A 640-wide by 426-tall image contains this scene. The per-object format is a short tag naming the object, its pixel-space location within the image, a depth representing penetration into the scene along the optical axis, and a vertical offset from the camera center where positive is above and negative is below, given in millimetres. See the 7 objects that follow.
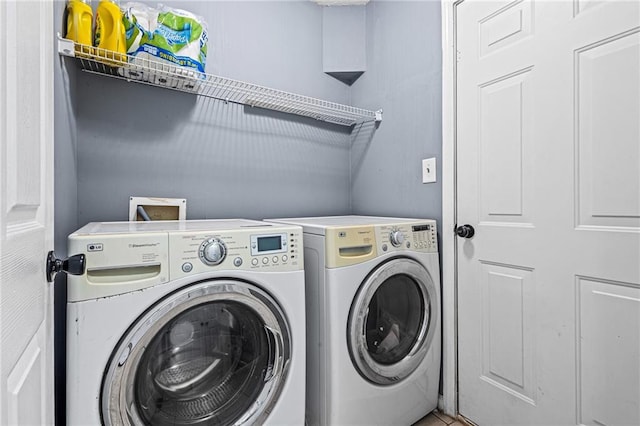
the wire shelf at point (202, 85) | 1268 +623
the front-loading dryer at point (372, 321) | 1268 -470
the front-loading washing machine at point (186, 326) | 894 -354
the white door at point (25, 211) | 455 +3
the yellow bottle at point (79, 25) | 1203 +692
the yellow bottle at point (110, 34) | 1266 +696
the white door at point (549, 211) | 1061 +0
